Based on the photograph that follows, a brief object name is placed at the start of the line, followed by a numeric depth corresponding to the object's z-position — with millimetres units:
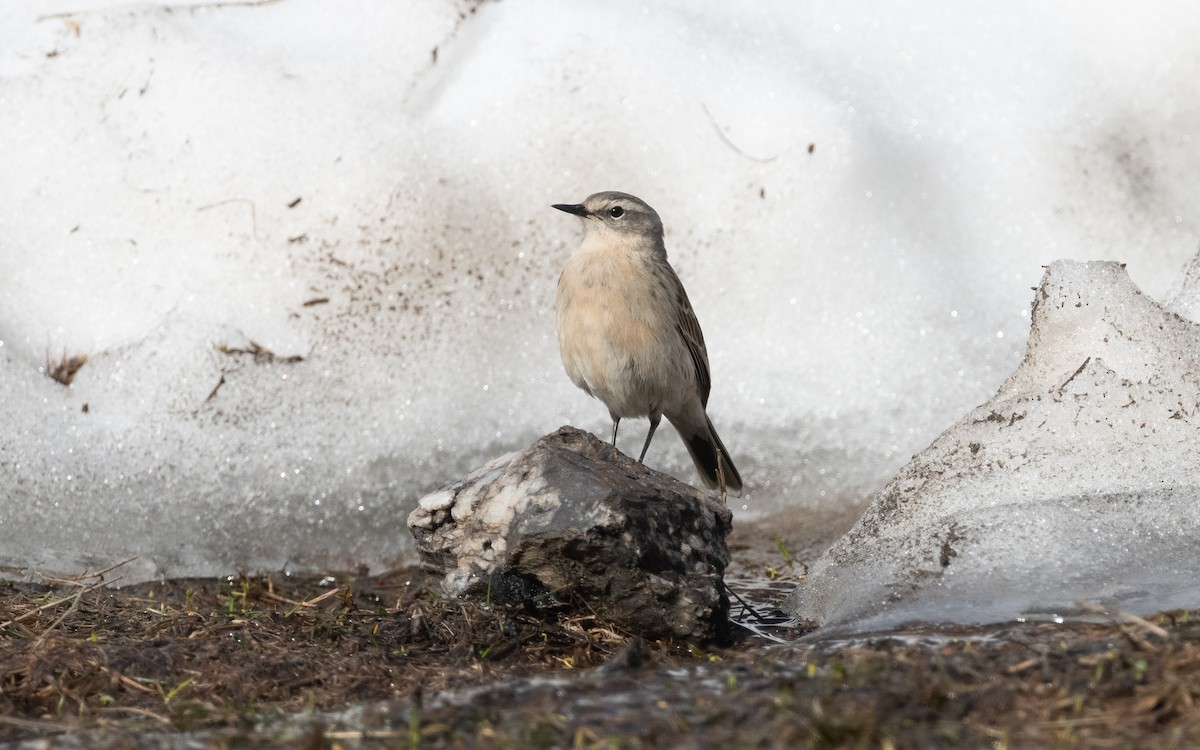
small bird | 13641
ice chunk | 9508
